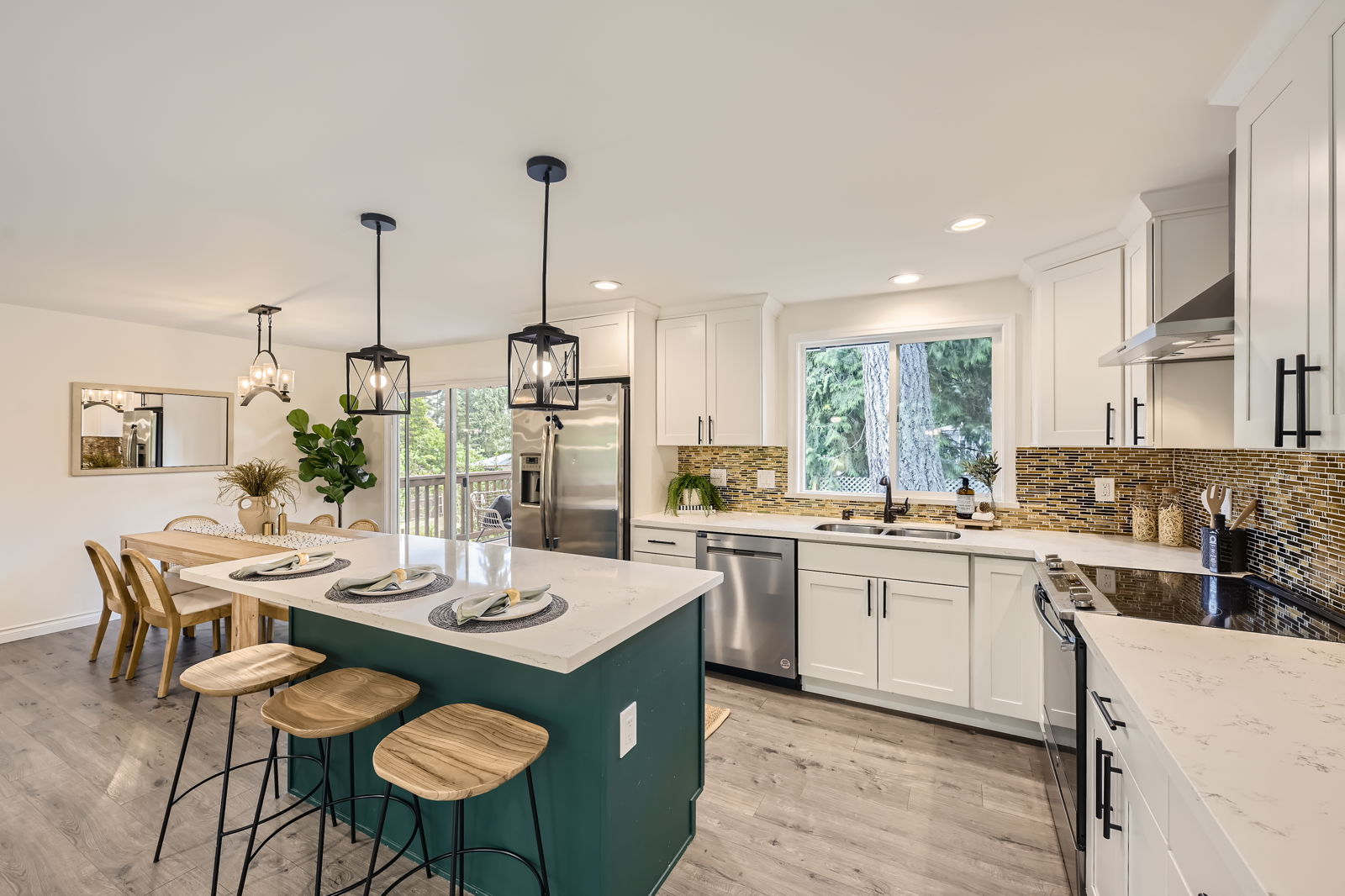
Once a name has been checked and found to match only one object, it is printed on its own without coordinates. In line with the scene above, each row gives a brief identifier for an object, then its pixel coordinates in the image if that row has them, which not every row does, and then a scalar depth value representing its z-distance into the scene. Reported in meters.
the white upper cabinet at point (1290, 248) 1.13
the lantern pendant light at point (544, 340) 1.91
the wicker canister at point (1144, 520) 2.78
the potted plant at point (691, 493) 3.95
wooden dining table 3.20
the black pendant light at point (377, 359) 2.39
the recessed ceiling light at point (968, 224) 2.40
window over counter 3.44
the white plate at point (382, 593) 1.77
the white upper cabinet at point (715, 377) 3.65
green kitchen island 1.54
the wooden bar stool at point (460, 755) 1.29
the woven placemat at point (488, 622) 1.48
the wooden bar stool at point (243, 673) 1.74
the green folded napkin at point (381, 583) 1.80
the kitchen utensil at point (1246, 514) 2.03
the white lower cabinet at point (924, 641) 2.79
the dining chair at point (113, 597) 3.38
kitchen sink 3.22
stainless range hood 1.54
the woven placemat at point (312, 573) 1.96
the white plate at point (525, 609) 1.54
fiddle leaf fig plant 5.29
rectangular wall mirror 4.25
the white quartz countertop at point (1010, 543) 2.34
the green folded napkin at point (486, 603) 1.52
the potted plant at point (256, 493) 3.72
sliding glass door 5.49
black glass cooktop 1.50
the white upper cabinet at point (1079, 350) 2.51
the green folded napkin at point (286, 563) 2.00
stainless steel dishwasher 3.21
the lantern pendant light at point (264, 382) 3.69
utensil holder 2.05
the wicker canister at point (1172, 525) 2.62
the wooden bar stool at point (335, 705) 1.56
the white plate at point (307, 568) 2.01
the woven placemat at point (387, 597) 1.72
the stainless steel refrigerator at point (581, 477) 3.72
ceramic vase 3.75
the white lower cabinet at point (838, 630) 3.02
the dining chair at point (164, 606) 3.13
